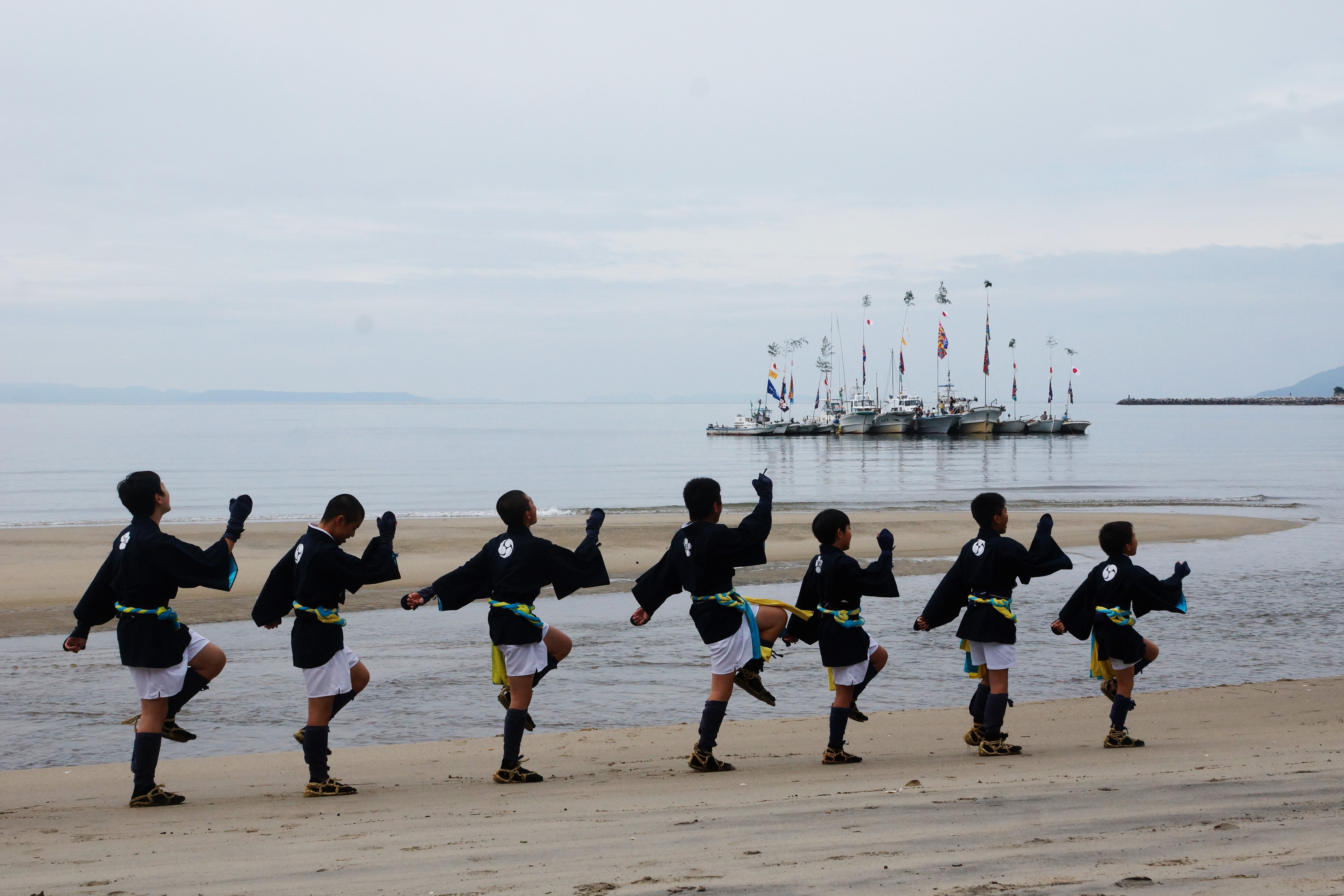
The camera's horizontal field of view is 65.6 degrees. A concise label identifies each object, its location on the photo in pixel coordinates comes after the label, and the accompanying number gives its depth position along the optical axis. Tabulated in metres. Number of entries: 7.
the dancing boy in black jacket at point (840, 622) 6.63
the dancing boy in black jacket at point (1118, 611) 6.95
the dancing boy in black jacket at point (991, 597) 6.72
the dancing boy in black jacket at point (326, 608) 6.00
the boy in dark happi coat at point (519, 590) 6.35
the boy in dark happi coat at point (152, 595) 5.90
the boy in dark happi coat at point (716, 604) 6.51
